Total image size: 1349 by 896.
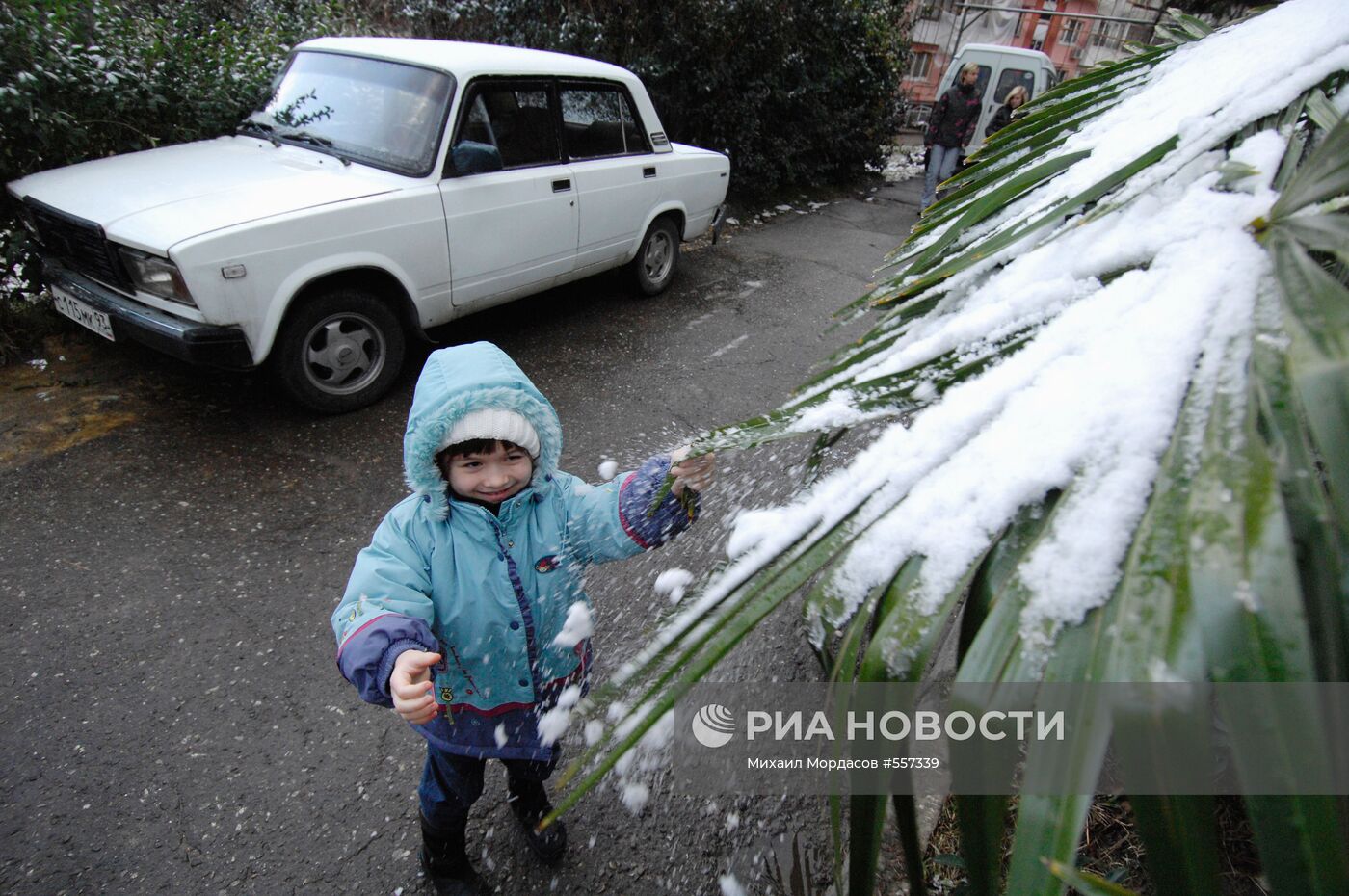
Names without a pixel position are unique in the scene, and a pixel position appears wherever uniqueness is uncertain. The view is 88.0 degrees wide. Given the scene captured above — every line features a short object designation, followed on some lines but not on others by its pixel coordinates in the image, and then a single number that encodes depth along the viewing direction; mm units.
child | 1517
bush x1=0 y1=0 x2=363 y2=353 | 3721
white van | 10797
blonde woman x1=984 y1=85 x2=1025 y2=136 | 8031
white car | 3219
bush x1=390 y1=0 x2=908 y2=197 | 7891
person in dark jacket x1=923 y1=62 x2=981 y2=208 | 8523
